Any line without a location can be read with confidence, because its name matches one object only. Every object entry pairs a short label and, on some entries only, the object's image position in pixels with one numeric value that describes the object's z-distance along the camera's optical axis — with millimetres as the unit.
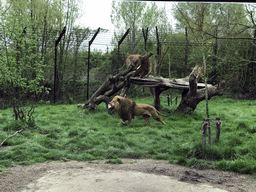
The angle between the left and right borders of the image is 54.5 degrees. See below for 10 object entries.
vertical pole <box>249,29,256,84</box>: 14455
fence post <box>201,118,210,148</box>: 5775
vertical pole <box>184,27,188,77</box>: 15530
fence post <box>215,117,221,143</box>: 6109
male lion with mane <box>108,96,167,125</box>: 8039
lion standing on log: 9703
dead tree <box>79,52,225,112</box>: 9727
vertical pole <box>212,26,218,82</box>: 15051
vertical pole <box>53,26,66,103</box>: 12435
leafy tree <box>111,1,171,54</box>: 18516
